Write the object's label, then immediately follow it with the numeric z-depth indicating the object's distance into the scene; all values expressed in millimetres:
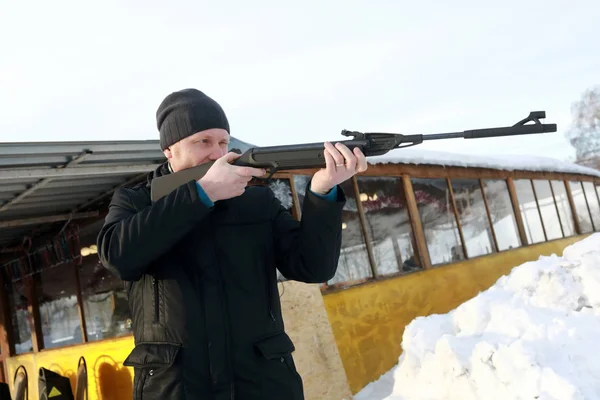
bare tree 50625
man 1829
